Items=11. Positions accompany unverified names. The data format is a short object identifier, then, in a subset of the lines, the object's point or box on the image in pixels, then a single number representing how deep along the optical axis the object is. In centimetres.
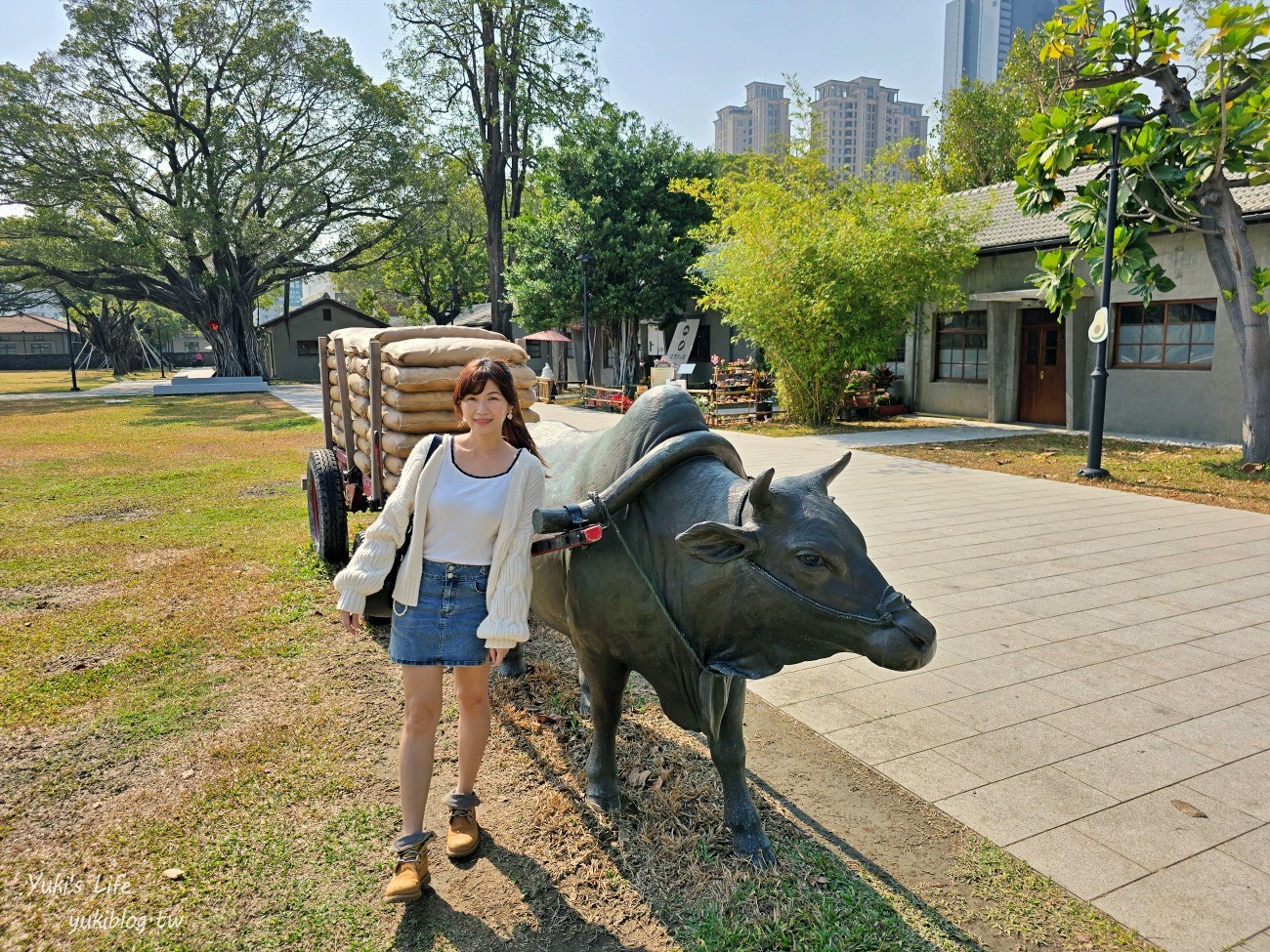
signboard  2745
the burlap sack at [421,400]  469
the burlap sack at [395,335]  510
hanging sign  1007
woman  273
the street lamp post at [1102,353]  998
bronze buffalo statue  230
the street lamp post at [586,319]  2322
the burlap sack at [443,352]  469
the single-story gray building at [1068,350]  1380
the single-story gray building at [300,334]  4322
